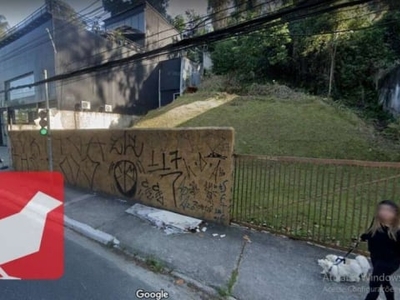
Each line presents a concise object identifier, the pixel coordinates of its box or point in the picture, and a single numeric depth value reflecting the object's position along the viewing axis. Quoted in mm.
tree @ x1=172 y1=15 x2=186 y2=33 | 29962
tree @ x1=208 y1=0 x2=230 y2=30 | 20578
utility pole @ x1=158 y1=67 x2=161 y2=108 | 23608
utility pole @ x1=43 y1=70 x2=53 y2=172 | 8594
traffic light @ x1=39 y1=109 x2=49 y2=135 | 8523
